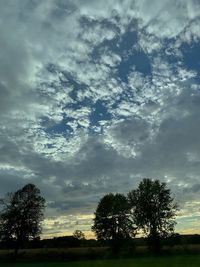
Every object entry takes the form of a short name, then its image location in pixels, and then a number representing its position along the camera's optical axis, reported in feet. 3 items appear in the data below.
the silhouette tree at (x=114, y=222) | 138.02
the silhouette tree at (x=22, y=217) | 137.24
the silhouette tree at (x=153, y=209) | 122.74
